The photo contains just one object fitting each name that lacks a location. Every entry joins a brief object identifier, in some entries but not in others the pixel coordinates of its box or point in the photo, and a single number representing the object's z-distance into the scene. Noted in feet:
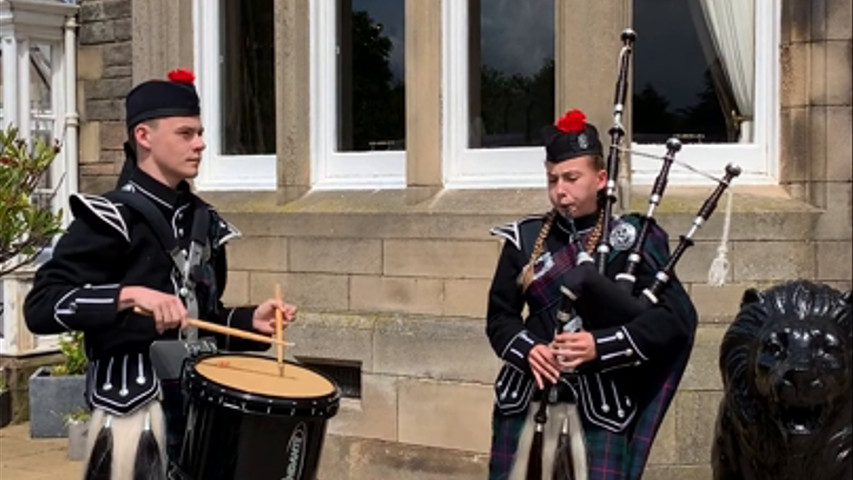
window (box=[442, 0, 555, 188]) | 21.40
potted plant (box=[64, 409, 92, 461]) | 23.66
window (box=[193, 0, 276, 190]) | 25.20
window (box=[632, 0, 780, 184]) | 19.63
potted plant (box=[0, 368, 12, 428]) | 27.61
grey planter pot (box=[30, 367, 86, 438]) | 25.40
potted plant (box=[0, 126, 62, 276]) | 22.25
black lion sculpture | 9.12
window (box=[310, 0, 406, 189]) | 23.24
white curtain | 19.84
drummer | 11.09
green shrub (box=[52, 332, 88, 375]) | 25.71
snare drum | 10.87
